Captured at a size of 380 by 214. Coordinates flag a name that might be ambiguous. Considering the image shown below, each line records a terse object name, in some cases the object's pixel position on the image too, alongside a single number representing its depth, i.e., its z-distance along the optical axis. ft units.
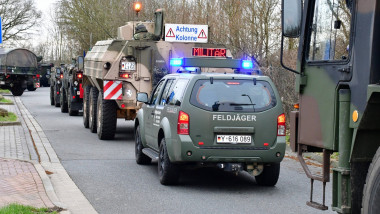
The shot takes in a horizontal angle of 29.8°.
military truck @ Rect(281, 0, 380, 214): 16.48
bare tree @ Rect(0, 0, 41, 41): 200.75
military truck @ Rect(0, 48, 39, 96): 143.43
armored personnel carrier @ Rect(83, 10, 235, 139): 52.06
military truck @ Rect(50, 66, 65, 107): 95.41
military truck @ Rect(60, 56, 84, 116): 78.48
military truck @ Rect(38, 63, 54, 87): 198.68
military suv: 31.78
